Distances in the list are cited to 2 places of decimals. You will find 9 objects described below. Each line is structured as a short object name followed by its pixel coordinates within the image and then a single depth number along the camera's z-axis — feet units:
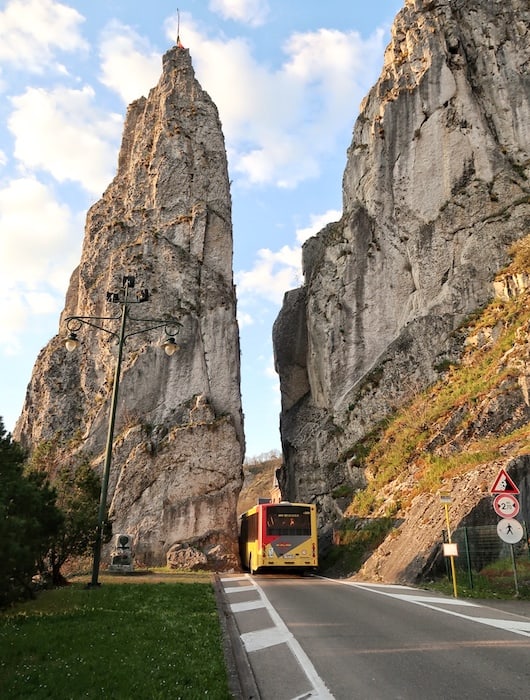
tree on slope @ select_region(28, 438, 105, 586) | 56.29
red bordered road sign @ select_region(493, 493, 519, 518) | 40.45
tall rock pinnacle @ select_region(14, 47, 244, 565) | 107.65
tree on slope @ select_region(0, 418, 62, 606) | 29.07
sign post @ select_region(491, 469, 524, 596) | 39.06
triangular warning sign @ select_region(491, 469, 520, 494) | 42.65
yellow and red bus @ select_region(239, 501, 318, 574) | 80.48
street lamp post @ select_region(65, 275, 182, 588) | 49.42
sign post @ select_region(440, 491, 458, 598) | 44.68
